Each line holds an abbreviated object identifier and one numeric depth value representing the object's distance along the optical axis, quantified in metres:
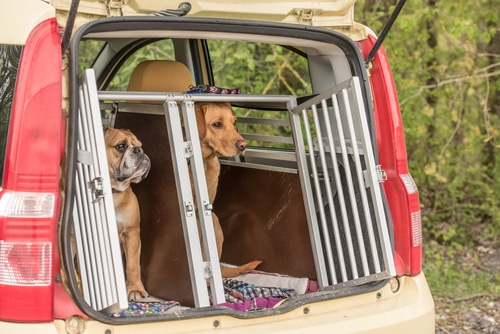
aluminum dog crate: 3.55
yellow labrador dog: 4.22
